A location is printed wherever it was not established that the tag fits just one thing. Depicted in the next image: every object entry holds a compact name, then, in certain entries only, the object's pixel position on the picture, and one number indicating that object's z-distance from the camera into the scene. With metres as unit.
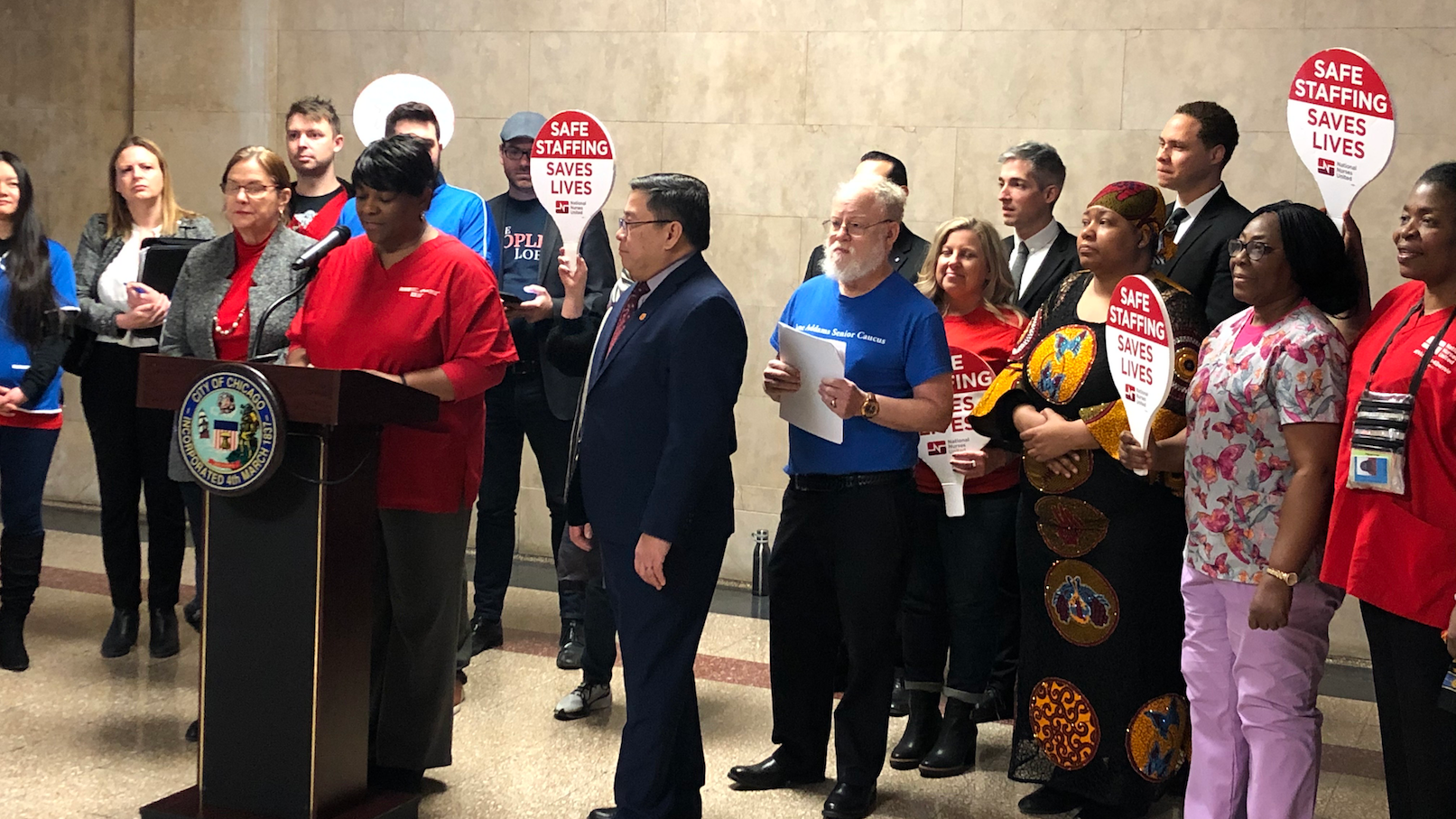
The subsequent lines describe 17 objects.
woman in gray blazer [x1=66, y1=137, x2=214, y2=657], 4.61
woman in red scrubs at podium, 3.32
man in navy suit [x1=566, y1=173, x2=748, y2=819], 3.14
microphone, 3.33
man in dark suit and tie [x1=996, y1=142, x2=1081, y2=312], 4.33
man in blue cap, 4.75
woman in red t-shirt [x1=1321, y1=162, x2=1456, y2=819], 2.65
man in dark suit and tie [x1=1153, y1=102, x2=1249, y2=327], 3.62
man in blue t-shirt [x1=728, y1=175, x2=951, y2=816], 3.50
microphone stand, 3.20
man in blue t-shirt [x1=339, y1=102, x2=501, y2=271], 4.47
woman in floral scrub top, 2.86
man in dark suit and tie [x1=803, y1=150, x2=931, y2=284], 4.48
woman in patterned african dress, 3.40
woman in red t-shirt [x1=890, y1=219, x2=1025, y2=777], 3.98
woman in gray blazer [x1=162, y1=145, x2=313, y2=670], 3.75
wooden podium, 3.08
